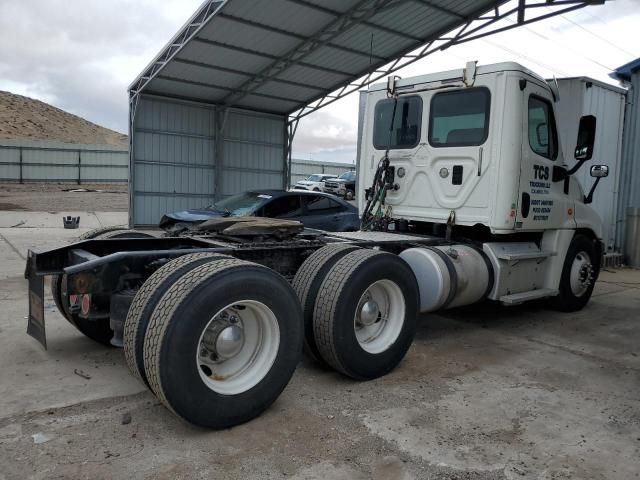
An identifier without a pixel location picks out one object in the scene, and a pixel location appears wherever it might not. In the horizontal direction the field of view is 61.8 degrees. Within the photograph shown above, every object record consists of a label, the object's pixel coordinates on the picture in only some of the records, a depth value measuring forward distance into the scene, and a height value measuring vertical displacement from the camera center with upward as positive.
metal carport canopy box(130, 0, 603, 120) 11.05 +3.88
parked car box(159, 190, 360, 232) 9.45 +0.01
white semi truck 3.29 -0.41
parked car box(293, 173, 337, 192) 31.45 +1.80
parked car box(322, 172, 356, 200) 28.53 +1.57
